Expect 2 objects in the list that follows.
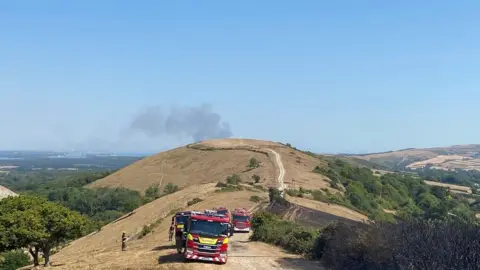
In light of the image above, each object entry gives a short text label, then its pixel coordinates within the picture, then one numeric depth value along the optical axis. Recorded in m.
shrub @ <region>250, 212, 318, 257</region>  28.75
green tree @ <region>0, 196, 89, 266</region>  27.52
